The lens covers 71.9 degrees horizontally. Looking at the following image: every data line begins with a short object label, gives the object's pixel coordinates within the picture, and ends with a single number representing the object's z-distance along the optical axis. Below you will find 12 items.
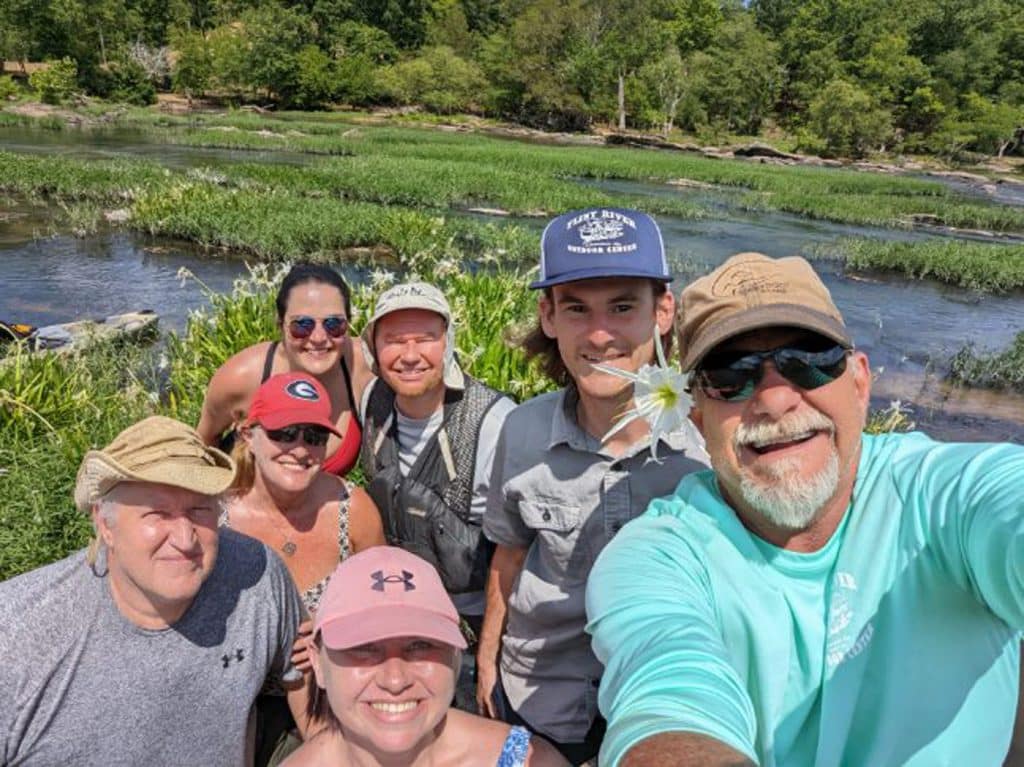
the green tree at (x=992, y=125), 62.66
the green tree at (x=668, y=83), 69.81
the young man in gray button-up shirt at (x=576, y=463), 2.31
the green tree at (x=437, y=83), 72.19
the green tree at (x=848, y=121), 60.72
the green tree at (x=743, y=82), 71.31
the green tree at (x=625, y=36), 72.75
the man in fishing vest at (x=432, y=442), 3.15
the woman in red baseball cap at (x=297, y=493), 2.98
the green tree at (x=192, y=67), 67.50
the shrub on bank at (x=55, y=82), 56.12
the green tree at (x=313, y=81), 69.94
